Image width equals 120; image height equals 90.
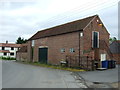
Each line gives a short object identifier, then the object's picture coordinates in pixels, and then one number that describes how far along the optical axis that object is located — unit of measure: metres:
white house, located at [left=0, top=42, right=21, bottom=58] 43.38
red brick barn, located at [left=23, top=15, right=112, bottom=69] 15.02
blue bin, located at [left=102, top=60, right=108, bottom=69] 14.27
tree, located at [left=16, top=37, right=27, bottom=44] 61.97
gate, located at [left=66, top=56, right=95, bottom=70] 13.48
